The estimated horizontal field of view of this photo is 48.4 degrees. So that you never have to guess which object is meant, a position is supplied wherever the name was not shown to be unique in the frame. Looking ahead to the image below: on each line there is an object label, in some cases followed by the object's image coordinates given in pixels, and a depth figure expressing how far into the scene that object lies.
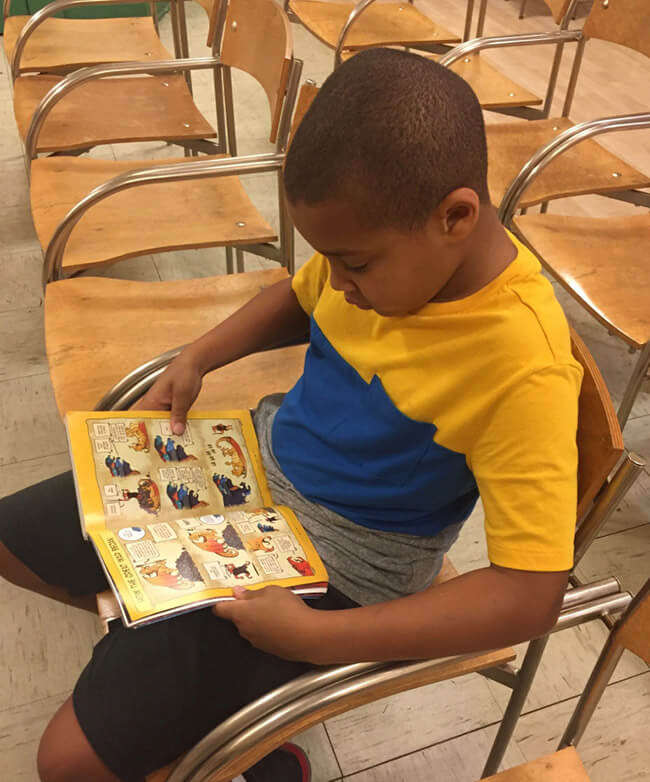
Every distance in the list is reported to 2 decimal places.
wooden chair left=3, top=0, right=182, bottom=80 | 2.01
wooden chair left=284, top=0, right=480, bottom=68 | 2.25
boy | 0.54
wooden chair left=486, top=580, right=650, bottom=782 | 0.64
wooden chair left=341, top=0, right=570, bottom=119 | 1.89
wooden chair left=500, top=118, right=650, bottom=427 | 1.27
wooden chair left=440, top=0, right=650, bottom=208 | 1.60
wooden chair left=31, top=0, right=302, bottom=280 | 1.29
